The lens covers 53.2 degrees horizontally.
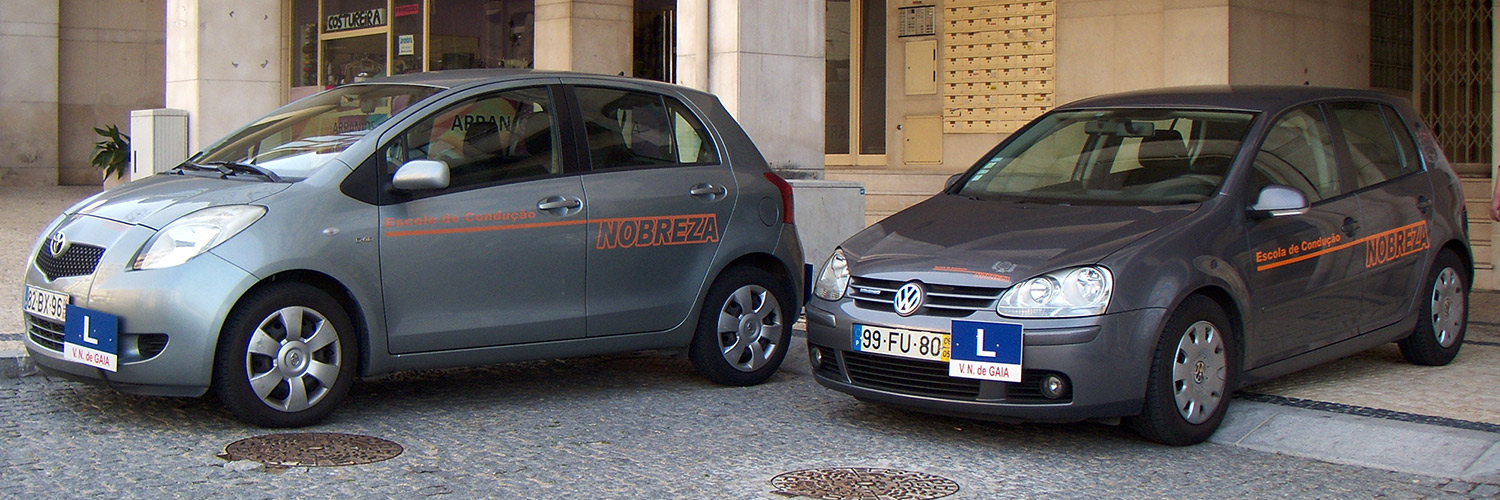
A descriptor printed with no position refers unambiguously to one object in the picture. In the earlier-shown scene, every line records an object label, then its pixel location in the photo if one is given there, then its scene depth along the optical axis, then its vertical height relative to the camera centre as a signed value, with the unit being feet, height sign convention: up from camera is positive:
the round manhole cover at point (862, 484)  16.75 -2.75
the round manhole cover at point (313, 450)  17.72 -2.53
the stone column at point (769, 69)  32.96 +3.94
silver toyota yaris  18.72 -0.08
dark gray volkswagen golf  18.52 -0.26
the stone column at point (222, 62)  42.65 +5.18
